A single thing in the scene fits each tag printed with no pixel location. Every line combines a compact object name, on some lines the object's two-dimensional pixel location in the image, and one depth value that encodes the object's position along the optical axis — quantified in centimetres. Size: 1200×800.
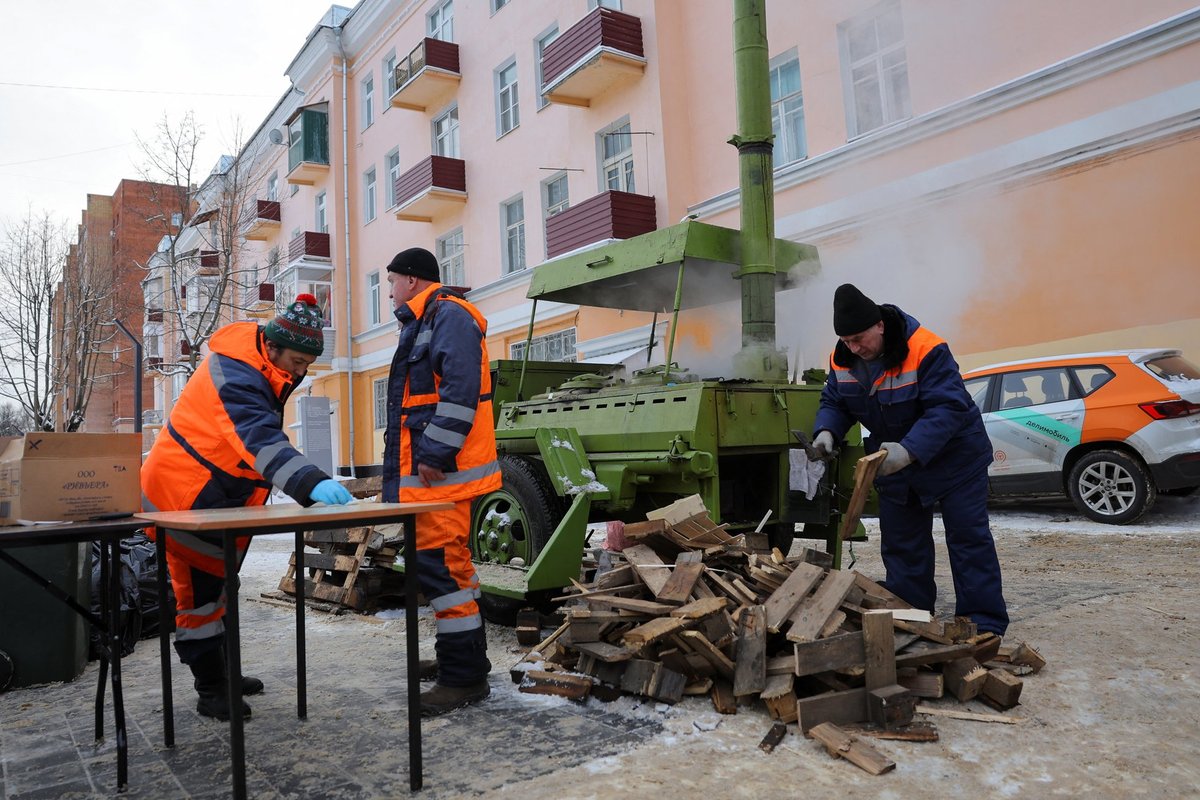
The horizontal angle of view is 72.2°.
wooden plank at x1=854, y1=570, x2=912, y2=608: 360
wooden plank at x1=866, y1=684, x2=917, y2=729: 288
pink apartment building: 809
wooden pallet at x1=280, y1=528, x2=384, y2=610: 545
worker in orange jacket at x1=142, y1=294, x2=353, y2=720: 302
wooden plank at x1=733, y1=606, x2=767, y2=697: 311
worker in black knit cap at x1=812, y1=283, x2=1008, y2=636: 374
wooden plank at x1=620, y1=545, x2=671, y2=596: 369
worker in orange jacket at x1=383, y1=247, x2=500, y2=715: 337
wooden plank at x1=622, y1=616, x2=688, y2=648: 325
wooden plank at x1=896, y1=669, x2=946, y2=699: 313
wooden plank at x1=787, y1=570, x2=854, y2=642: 318
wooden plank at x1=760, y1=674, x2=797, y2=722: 300
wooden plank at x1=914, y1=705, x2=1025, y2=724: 293
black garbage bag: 471
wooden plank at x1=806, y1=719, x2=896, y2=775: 254
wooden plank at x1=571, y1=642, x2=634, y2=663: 334
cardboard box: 274
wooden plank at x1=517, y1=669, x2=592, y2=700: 335
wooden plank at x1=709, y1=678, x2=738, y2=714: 314
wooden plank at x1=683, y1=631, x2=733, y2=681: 322
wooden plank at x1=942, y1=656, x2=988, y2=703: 311
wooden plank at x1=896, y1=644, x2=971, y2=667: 313
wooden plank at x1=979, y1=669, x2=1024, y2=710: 303
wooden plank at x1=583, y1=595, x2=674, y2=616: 345
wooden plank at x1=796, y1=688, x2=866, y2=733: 288
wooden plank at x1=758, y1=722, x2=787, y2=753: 275
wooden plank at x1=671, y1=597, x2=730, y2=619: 329
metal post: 641
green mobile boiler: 454
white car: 688
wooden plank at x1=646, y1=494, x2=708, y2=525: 415
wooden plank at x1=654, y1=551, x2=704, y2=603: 351
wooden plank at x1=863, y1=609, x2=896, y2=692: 304
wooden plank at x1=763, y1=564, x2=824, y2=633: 333
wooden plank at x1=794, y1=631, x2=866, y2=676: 297
